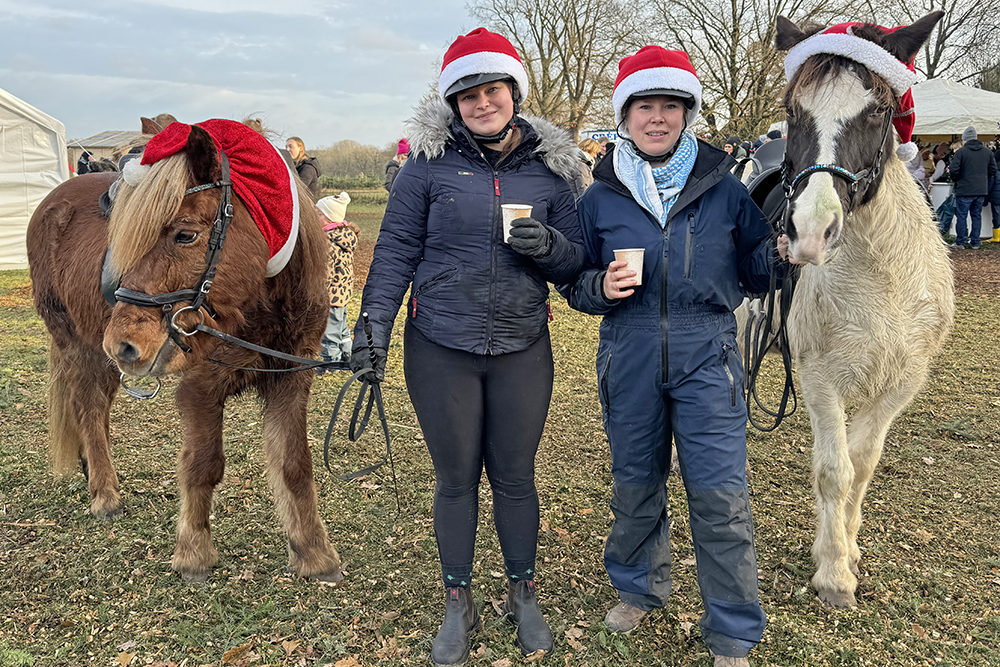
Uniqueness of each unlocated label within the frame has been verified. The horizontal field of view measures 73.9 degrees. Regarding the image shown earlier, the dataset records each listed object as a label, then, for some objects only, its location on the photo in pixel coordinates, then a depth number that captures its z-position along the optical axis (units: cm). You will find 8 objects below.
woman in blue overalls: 229
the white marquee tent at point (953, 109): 1522
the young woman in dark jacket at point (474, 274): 233
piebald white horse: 223
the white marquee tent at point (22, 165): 1302
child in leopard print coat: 583
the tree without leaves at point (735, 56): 1997
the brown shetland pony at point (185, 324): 236
